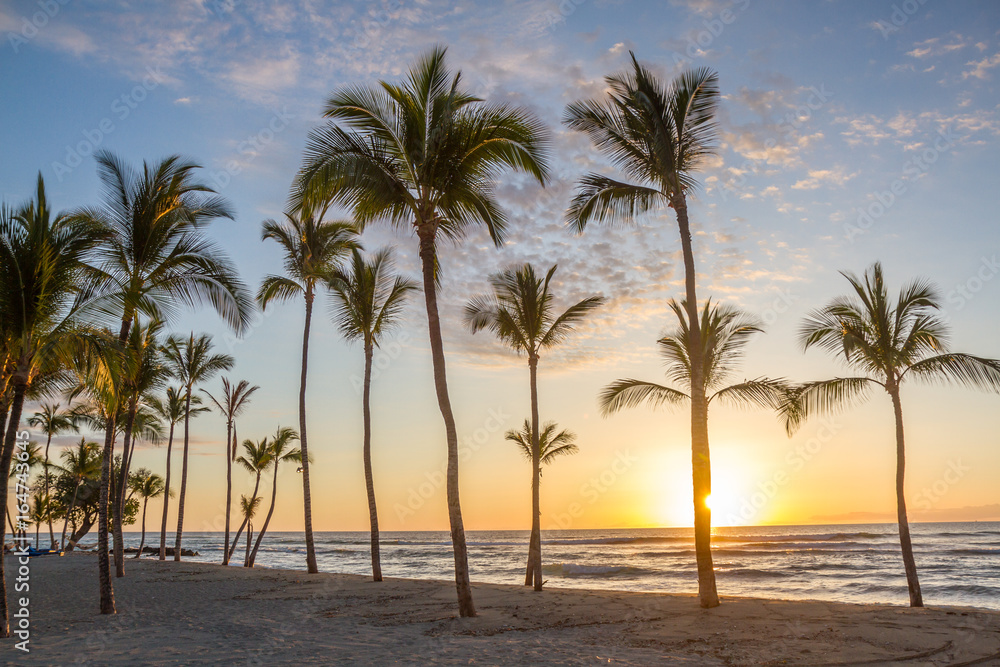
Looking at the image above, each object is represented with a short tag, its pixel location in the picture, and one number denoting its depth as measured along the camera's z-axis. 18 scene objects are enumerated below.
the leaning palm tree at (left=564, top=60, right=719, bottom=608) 11.49
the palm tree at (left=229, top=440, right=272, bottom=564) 33.94
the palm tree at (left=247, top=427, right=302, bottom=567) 33.66
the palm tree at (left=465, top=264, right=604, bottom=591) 17.81
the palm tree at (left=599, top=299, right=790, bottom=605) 14.72
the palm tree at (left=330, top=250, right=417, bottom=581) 19.22
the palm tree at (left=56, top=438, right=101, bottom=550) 43.34
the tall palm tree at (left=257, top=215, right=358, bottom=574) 20.53
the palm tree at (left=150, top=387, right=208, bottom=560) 33.34
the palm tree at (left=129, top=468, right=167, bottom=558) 52.44
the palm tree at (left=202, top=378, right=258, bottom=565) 29.42
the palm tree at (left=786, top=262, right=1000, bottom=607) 13.22
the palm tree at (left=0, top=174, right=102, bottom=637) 9.30
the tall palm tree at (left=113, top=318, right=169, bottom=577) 19.14
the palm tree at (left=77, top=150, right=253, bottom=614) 11.87
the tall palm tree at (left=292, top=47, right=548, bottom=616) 11.34
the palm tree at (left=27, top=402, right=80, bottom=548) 36.94
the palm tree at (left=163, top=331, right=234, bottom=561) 28.45
